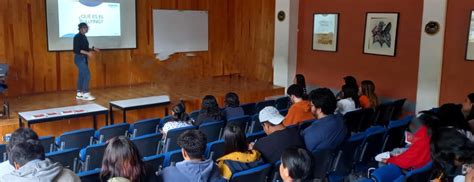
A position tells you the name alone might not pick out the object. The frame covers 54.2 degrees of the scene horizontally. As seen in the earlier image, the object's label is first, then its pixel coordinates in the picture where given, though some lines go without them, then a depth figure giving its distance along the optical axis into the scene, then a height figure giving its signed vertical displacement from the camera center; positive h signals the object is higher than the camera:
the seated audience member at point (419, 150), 4.02 -0.95
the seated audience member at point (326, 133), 4.20 -0.85
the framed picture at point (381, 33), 8.35 +0.14
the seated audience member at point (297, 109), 5.41 -0.81
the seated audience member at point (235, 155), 3.40 -0.89
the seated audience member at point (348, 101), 6.10 -0.81
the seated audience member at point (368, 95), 6.58 -0.79
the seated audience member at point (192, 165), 3.03 -0.84
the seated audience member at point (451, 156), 3.27 -0.81
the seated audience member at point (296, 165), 2.74 -0.74
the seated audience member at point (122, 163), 2.90 -0.80
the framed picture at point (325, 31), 9.38 +0.18
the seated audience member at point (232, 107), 5.81 -0.88
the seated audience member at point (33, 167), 2.75 -0.81
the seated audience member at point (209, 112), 5.44 -0.88
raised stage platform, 7.14 -1.15
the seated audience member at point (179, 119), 5.12 -0.94
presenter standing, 8.25 -0.48
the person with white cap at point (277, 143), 3.78 -0.86
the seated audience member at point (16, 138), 3.42 -0.80
